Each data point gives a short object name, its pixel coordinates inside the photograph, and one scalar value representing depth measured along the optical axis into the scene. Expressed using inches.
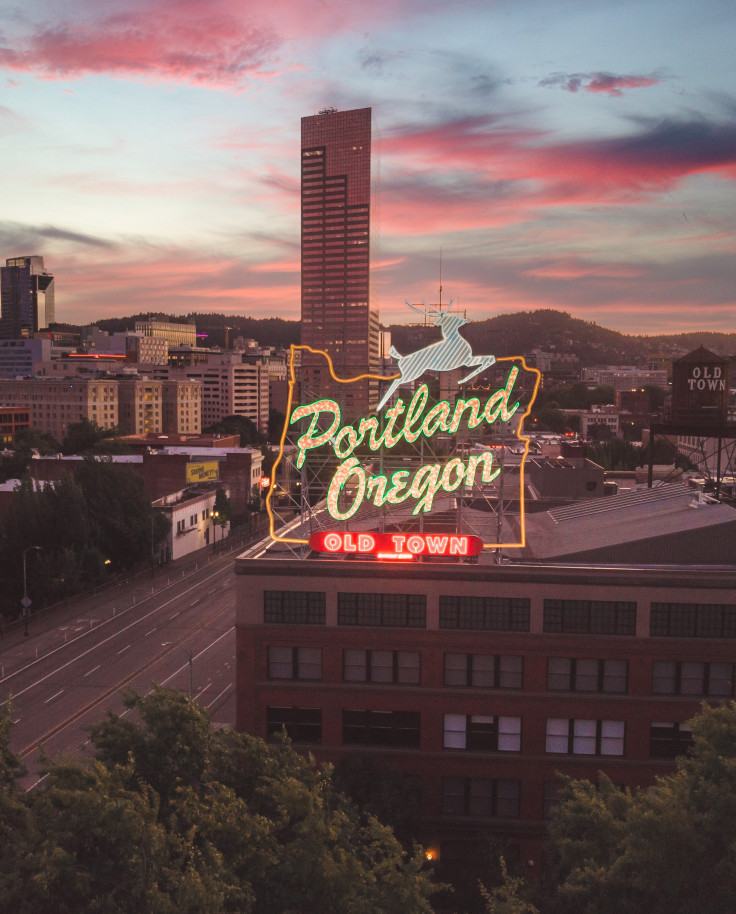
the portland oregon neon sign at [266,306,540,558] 1328.7
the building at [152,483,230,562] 3708.2
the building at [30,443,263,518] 4281.5
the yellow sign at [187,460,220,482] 4345.5
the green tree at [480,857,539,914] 716.7
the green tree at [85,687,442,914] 722.2
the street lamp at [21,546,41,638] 2608.3
